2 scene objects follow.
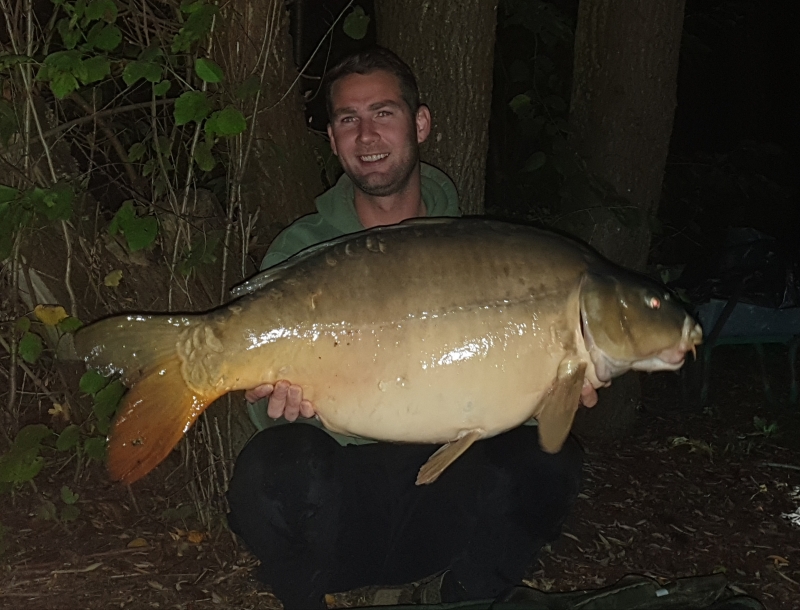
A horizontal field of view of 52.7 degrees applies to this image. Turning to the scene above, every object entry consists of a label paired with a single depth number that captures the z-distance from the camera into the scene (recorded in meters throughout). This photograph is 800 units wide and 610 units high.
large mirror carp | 1.60
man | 1.78
